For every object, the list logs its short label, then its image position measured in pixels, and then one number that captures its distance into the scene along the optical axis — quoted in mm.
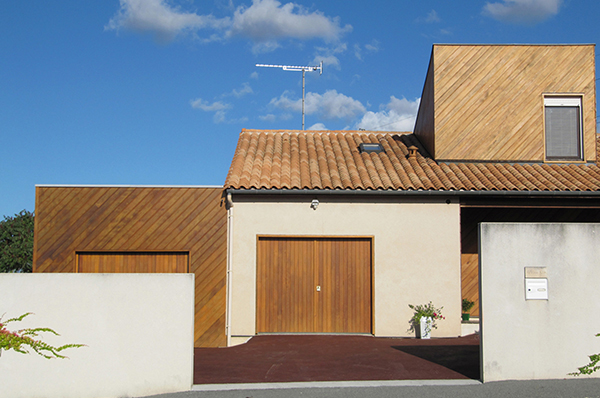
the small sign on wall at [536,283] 6609
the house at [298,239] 10281
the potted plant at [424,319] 10086
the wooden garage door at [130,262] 10422
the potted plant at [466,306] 10977
